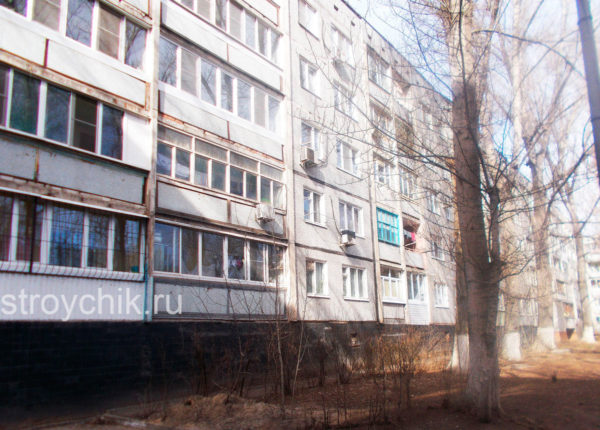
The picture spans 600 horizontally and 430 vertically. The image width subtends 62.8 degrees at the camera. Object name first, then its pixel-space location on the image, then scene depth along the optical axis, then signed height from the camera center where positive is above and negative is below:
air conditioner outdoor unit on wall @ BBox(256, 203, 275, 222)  15.66 +2.85
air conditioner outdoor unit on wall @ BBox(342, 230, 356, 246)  19.96 +2.61
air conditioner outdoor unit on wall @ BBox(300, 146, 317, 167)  18.23 +5.35
